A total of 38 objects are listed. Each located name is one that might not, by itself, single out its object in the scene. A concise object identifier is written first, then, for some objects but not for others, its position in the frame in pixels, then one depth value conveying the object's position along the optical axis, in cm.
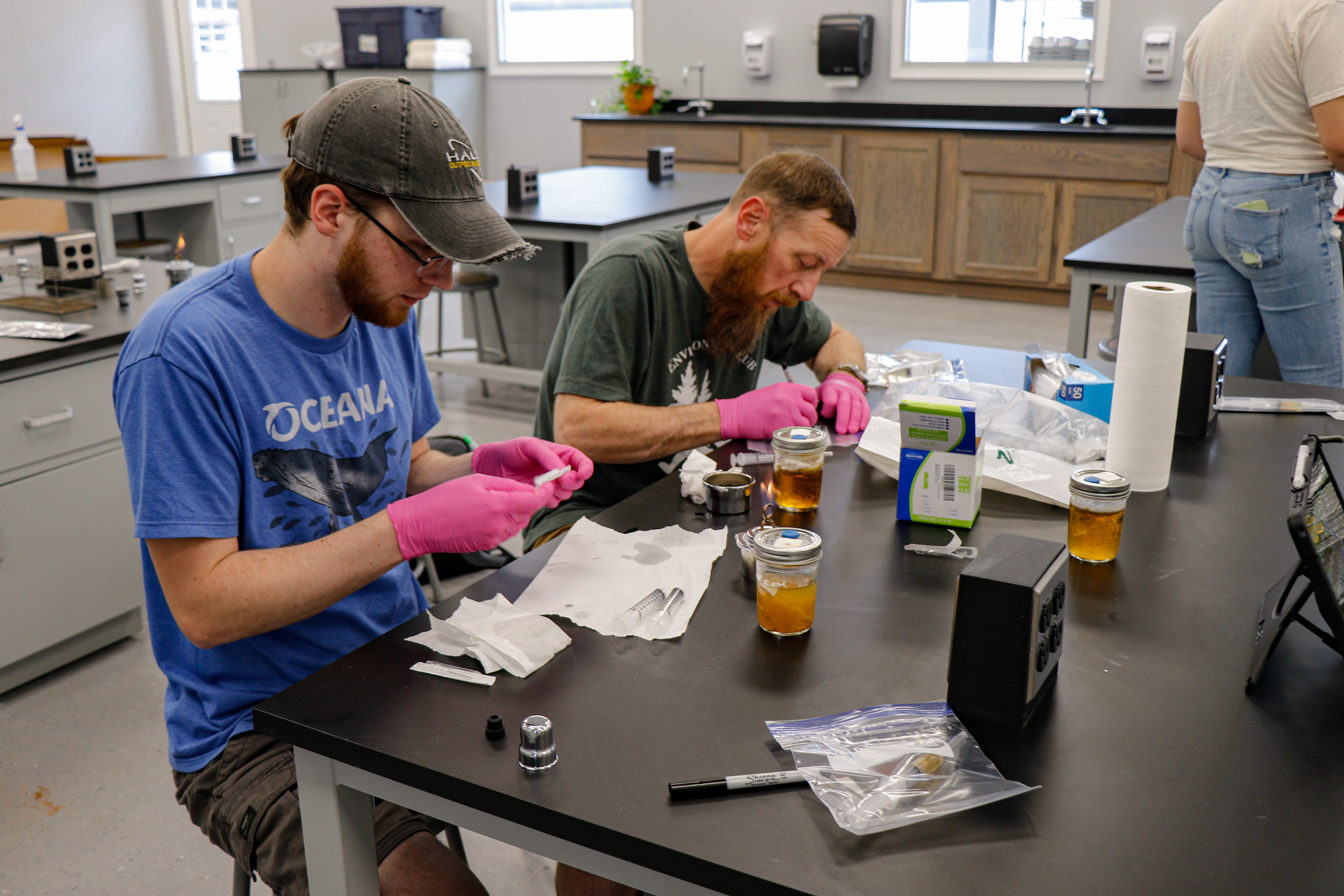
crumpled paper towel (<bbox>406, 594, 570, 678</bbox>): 99
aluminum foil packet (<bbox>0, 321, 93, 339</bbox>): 221
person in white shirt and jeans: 235
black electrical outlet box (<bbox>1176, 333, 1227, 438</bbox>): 166
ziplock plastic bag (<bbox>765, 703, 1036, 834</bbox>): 80
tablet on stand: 93
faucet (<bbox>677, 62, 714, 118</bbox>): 698
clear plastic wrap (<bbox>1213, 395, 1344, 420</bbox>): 182
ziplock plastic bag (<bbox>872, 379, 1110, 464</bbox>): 154
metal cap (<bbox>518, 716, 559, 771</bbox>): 84
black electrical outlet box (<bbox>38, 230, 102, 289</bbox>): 251
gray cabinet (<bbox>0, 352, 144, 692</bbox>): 213
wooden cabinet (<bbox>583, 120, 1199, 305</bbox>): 554
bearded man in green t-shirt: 168
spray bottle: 457
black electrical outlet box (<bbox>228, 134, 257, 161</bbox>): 525
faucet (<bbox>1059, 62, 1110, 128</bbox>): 583
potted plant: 706
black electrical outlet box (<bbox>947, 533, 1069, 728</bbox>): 89
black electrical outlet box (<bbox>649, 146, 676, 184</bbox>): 469
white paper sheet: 110
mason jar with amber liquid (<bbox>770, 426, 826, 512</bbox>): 132
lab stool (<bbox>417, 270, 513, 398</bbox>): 397
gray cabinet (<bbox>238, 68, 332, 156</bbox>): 807
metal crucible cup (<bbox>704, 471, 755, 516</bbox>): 135
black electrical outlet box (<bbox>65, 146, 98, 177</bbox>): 459
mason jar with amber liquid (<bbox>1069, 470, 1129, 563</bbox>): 118
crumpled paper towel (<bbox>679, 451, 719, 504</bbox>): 139
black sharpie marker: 81
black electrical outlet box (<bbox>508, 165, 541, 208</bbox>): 399
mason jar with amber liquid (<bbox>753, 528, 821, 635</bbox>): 102
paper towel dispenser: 638
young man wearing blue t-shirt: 109
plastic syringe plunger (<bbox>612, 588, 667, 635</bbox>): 107
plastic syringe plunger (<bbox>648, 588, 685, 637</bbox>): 107
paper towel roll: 138
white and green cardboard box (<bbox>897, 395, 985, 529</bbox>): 129
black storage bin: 789
